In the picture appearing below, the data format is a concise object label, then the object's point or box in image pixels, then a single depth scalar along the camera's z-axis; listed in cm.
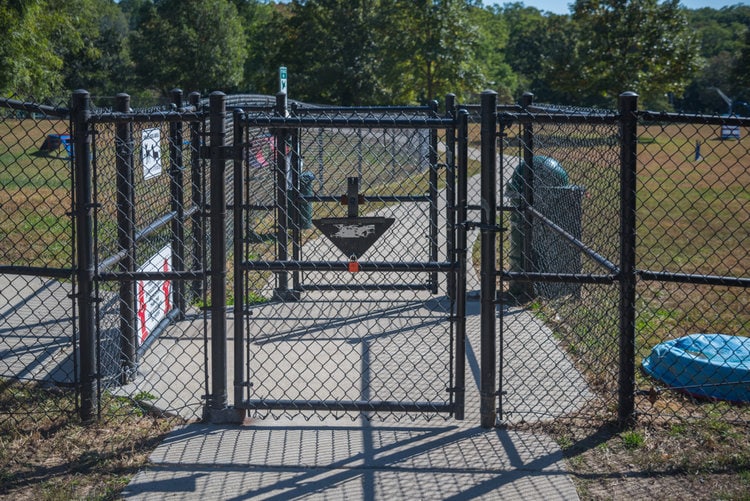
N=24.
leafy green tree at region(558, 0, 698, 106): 3916
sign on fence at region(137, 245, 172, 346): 577
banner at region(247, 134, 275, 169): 848
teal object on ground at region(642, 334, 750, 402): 522
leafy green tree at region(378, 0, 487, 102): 3234
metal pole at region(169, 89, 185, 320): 637
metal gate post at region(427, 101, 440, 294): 663
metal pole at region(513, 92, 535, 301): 721
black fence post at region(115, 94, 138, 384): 532
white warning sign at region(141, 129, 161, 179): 565
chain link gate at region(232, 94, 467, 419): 461
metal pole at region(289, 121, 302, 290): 722
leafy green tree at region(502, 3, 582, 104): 4144
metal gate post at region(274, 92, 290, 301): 737
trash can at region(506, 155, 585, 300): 732
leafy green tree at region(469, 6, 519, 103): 6261
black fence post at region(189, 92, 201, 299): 657
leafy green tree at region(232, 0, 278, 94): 4238
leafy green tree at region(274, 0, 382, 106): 3734
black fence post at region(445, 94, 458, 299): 475
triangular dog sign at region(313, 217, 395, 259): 459
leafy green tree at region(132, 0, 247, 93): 4703
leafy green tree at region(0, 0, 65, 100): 1739
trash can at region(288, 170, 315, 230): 794
